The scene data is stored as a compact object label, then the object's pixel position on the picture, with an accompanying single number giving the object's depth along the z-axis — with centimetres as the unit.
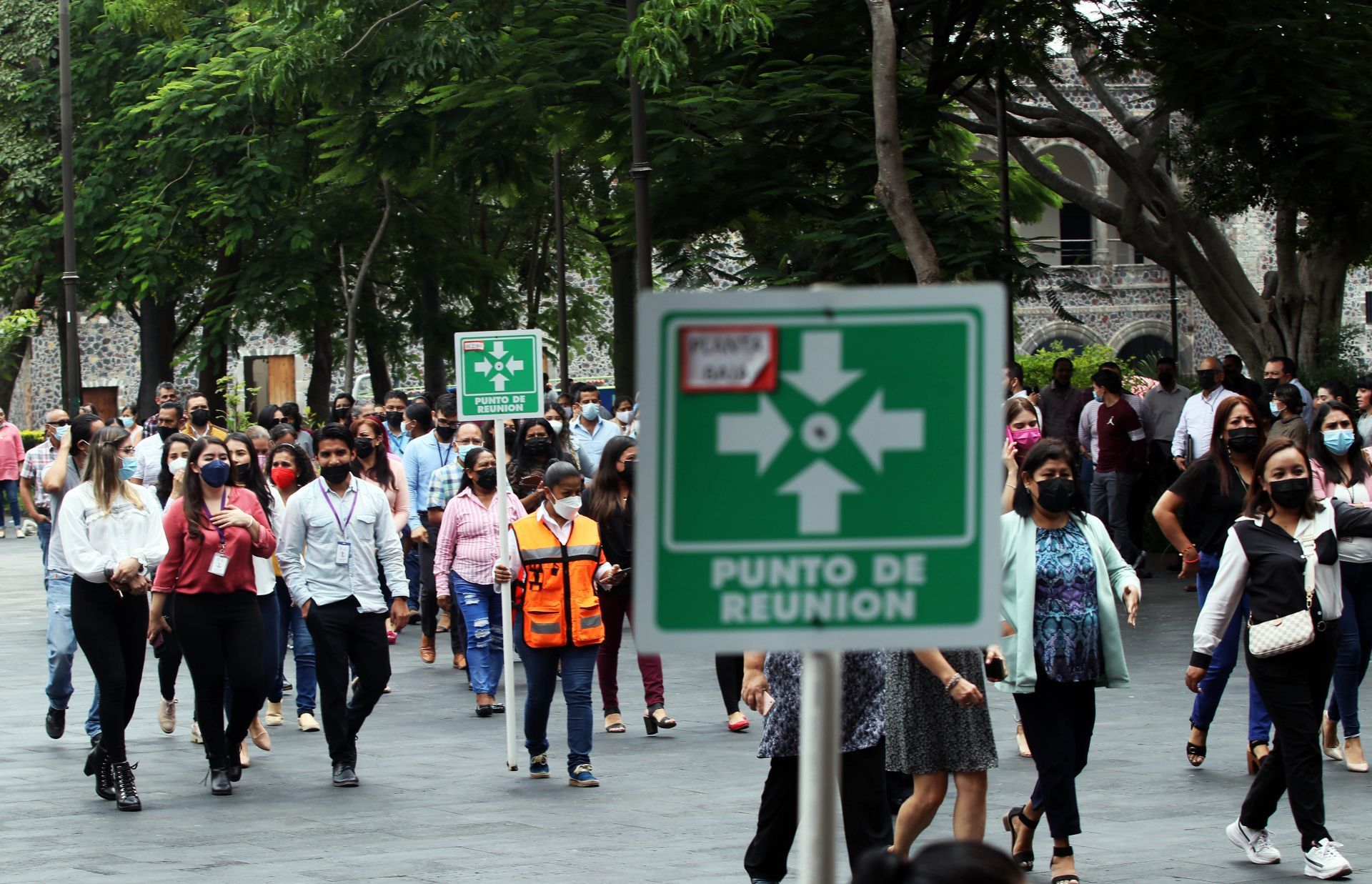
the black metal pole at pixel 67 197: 2648
